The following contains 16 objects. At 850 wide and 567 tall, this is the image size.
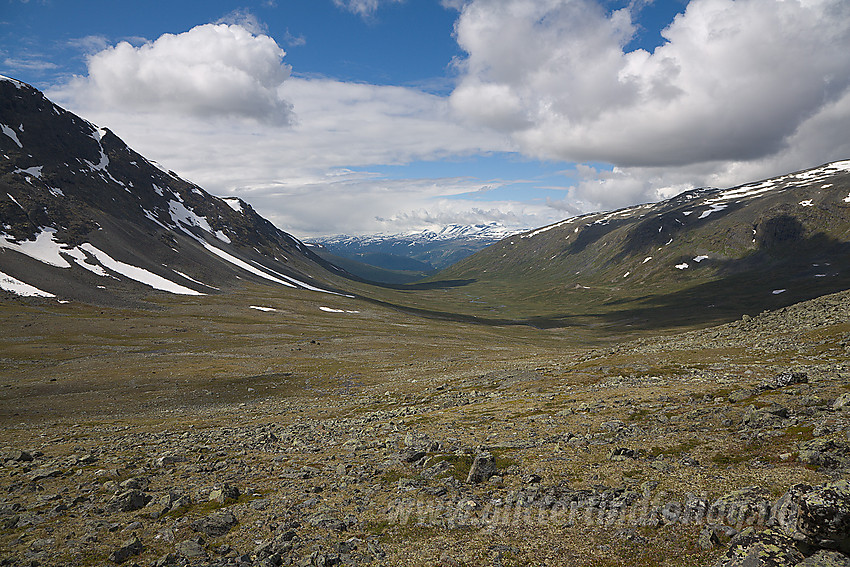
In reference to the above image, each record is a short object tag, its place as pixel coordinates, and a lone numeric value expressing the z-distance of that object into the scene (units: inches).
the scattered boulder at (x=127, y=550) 623.2
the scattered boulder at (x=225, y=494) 839.7
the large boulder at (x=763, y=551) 428.8
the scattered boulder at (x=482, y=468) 855.1
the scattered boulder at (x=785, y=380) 1187.9
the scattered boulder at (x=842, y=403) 884.6
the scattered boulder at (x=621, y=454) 870.9
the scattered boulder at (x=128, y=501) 811.4
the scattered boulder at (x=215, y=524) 713.0
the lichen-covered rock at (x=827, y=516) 434.0
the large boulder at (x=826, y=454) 660.7
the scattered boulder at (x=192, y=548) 637.9
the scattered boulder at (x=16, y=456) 1118.4
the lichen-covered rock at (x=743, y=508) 557.0
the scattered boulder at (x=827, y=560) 408.2
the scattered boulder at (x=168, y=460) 1097.4
